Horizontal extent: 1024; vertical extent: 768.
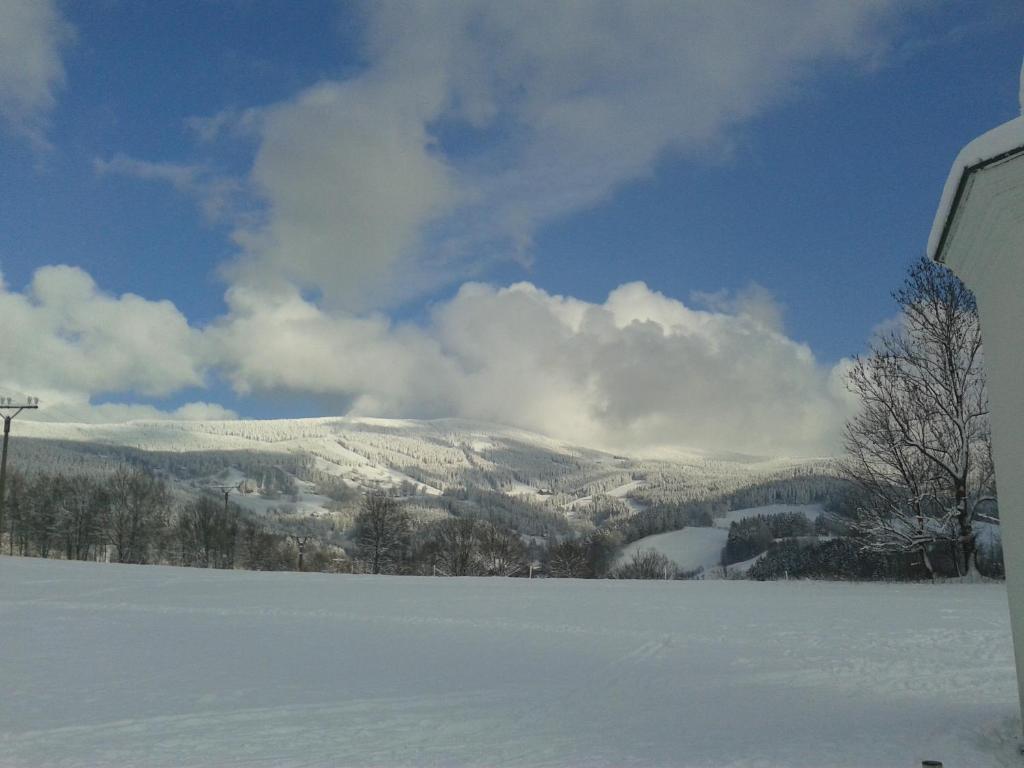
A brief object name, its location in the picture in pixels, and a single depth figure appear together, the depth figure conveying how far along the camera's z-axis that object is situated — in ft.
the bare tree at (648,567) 360.07
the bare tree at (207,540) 308.19
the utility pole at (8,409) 137.68
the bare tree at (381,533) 275.18
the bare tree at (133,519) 282.77
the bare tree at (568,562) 359.87
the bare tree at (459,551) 301.22
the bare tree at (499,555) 311.68
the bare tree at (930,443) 90.79
